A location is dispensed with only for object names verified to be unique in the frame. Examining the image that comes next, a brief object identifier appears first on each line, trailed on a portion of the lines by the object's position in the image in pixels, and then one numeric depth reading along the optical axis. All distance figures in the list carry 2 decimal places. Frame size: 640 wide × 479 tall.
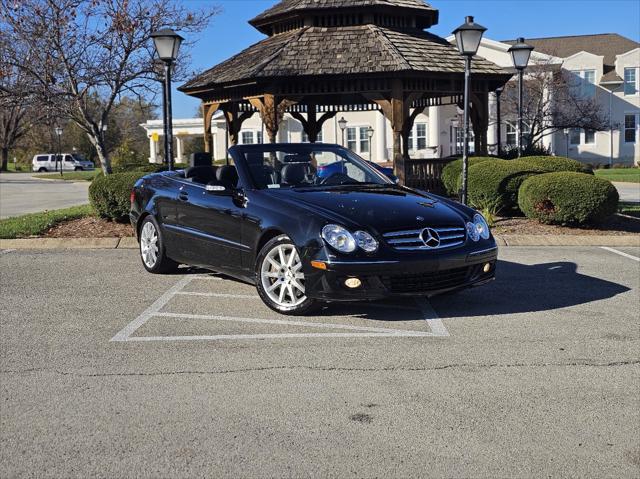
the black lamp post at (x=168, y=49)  14.02
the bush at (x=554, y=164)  15.13
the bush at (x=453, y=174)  15.93
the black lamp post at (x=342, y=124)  43.41
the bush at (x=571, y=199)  12.45
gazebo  17.39
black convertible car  6.42
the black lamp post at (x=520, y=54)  17.73
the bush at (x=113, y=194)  13.18
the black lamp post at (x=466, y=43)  13.27
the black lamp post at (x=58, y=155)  58.56
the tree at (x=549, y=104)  45.38
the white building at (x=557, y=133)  47.16
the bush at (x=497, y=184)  14.14
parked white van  71.38
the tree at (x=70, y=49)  20.28
